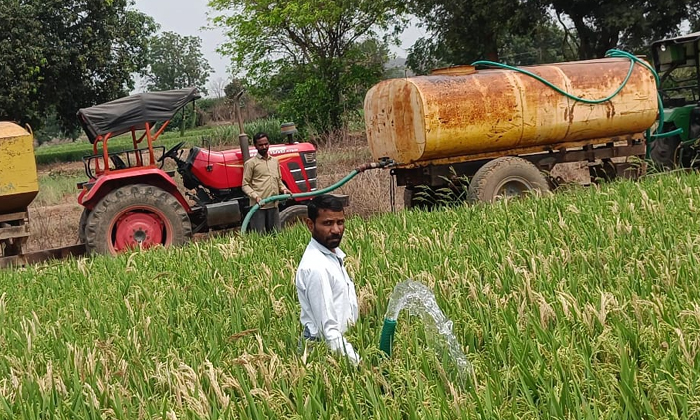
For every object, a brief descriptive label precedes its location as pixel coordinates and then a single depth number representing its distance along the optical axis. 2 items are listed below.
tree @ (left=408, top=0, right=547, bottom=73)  24.59
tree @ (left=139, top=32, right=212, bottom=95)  99.88
